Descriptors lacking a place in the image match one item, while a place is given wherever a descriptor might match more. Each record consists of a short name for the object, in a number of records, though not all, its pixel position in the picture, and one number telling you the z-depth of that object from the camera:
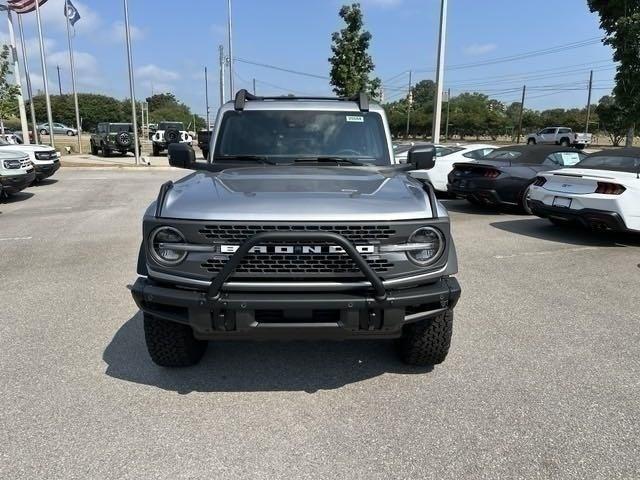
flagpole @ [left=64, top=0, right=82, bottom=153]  29.68
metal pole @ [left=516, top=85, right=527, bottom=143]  53.24
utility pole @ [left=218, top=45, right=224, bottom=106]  44.97
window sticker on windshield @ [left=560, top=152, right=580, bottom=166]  10.58
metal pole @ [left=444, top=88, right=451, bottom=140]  63.23
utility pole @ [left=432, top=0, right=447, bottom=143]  17.38
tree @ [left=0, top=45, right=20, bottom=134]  18.12
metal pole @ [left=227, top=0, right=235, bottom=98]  31.91
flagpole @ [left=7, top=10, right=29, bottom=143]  24.34
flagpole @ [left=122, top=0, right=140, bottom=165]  23.78
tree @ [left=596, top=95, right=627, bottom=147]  15.66
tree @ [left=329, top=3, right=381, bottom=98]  22.67
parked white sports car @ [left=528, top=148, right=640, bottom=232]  7.02
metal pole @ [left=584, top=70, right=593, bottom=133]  47.48
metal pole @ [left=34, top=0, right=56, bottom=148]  26.12
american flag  26.08
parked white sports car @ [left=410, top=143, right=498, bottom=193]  12.46
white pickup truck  40.41
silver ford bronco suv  2.74
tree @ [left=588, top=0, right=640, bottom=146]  13.83
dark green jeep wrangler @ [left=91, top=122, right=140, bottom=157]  28.28
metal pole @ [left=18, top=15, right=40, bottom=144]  27.72
